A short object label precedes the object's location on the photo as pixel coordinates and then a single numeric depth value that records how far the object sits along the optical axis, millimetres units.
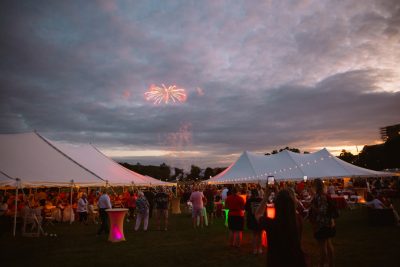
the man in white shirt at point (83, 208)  14097
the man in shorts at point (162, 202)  11266
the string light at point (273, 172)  21533
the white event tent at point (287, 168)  21406
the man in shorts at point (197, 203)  11703
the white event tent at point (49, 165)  12008
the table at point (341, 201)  15777
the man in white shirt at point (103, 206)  10719
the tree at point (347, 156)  86694
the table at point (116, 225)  9367
